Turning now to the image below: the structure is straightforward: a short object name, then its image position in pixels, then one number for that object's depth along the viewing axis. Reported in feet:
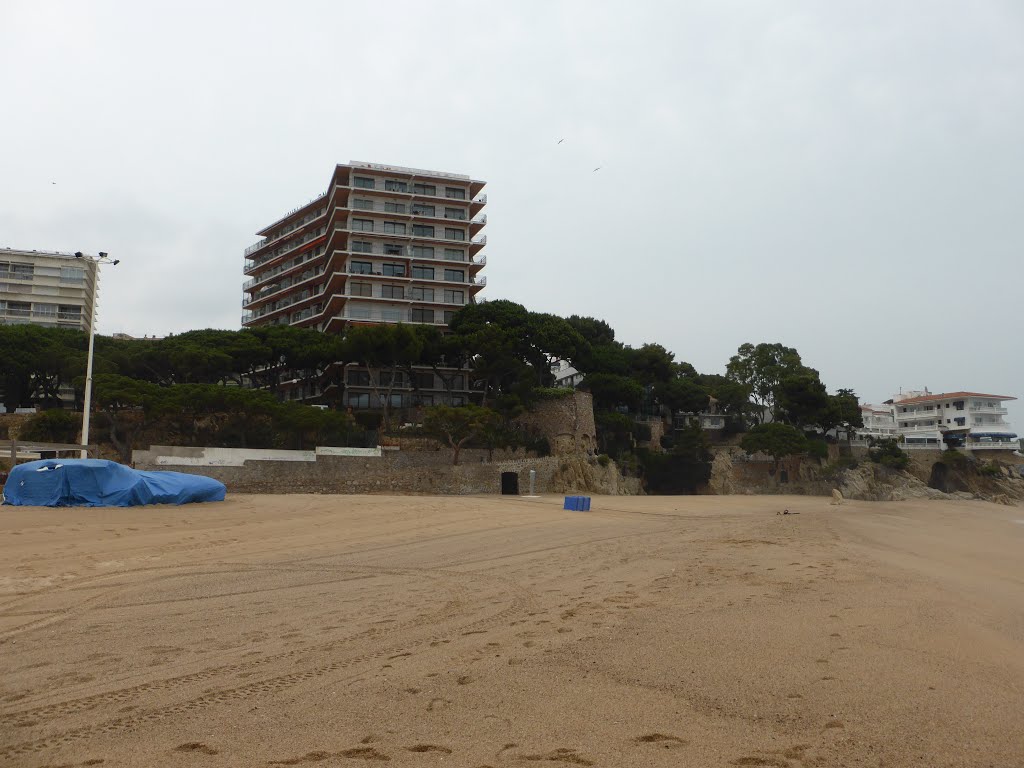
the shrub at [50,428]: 135.13
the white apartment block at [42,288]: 289.53
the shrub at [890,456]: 212.43
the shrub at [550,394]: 180.55
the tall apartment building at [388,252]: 224.53
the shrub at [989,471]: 220.43
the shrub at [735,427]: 230.48
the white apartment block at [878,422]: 330.54
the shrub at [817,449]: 200.36
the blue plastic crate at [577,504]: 87.67
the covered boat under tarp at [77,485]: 62.49
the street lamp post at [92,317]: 86.69
